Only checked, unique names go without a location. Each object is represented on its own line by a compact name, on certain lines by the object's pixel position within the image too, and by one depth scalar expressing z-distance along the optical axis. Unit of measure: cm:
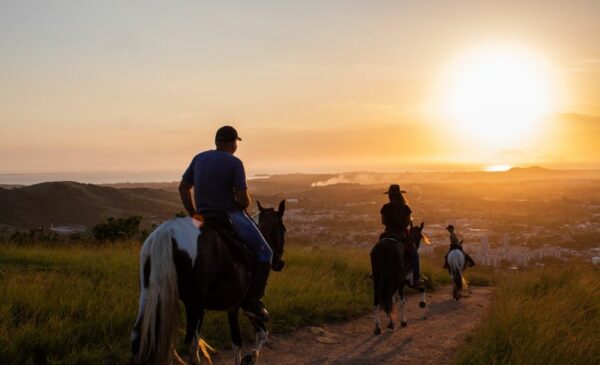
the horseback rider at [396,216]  1079
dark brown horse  1006
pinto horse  474
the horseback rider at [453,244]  1574
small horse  1469
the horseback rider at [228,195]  594
